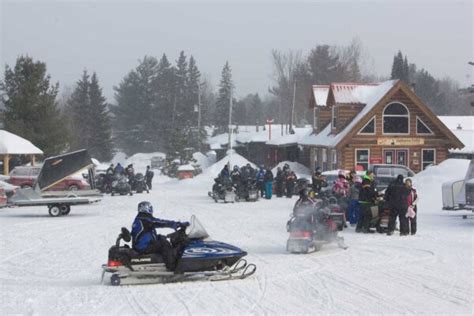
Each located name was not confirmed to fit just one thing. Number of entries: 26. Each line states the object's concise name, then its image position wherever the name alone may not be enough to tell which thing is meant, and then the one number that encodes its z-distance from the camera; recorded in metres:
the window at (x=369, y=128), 43.34
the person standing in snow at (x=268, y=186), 33.62
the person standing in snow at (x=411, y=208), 18.27
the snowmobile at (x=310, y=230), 14.84
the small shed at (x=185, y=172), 55.54
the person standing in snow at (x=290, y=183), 34.25
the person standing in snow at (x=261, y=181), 34.28
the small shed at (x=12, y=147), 41.62
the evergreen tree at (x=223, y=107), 102.06
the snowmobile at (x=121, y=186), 36.88
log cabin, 43.25
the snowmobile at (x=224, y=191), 30.91
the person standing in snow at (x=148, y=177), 41.41
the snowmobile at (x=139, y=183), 38.53
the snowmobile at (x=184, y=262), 11.65
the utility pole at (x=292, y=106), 76.00
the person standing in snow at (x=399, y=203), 18.16
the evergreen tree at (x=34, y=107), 49.53
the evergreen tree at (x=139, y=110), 100.56
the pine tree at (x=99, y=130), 82.69
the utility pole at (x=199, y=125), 88.79
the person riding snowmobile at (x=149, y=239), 11.70
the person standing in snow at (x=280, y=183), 35.03
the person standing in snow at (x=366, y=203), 19.02
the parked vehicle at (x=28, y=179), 34.84
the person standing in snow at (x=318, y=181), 27.75
